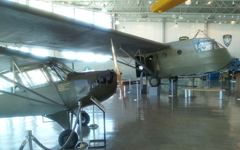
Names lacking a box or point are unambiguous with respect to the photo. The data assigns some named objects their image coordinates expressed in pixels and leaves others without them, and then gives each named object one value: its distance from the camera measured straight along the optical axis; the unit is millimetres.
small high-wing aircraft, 3775
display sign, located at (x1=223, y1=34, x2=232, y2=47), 19472
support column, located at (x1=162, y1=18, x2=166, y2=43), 25645
